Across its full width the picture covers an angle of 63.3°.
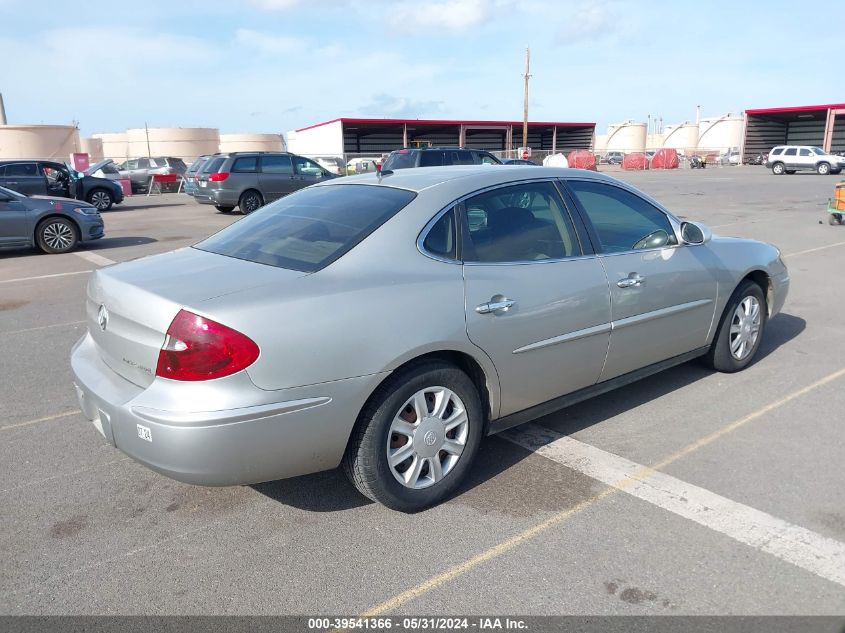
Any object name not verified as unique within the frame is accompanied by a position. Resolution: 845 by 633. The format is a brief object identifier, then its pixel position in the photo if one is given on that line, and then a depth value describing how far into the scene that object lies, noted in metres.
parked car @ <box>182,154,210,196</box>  18.84
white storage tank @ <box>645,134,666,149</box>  96.94
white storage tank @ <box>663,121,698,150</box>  81.12
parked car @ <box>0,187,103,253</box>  11.52
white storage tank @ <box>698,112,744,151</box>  70.56
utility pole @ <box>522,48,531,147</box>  52.94
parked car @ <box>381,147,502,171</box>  18.73
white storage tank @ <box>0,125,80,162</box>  40.19
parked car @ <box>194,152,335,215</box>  17.95
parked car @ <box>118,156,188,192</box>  29.91
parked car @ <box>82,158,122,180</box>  26.33
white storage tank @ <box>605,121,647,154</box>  75.44
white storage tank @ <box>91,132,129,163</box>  62.28
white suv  40.59
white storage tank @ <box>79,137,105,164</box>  57.16
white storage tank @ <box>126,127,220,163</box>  55.96
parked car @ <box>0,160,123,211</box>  17.75
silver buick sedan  2.78
